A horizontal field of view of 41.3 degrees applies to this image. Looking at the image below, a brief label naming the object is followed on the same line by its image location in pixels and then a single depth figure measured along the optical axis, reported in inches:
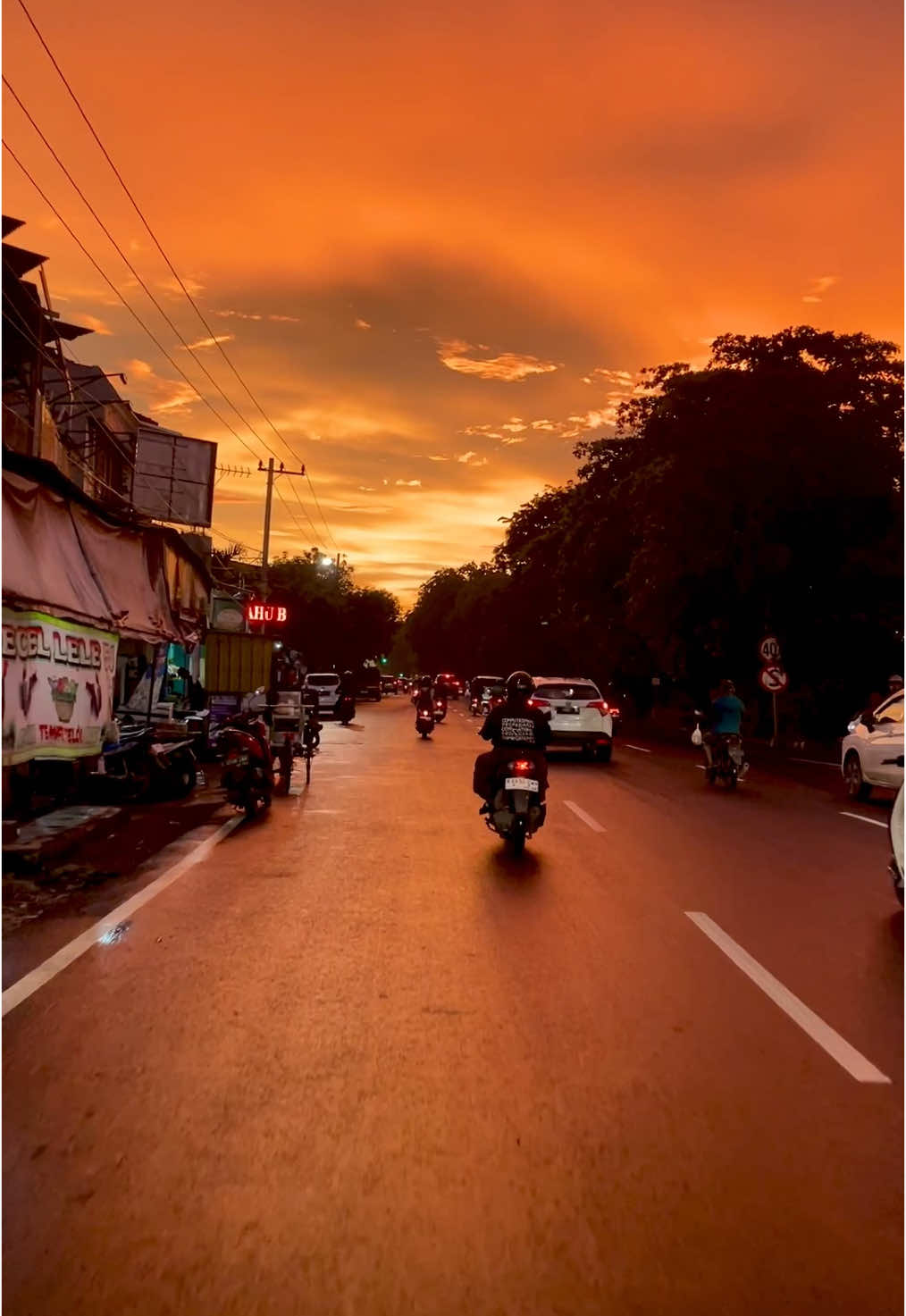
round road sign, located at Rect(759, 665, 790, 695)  1144.8
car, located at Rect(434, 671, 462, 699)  3148.1
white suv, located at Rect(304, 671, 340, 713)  1808.6
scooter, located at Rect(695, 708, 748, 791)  728.3
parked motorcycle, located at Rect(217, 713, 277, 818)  547.5
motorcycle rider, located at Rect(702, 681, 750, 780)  725.9
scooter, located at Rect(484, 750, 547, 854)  442.3
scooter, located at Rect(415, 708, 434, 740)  1283.6
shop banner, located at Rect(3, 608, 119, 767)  429.1
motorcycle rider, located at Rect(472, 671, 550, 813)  454.3
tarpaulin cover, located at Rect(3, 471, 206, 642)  460.1
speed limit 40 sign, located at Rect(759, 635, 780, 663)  1149.7
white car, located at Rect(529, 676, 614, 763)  939.3
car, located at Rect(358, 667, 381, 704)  2977.4
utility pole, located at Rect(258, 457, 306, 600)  1931.6
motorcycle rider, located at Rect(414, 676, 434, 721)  1291.8
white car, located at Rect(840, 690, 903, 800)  649.6
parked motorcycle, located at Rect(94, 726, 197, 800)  605.0
